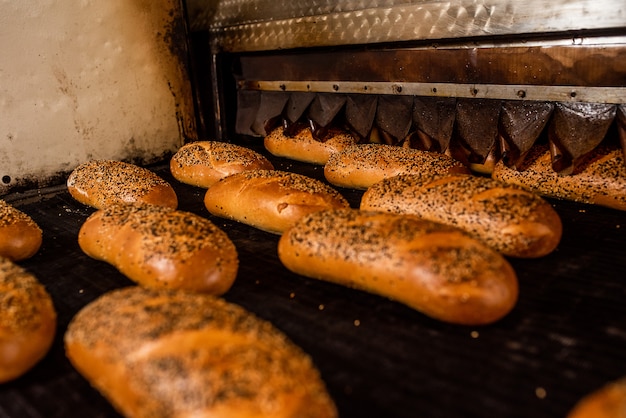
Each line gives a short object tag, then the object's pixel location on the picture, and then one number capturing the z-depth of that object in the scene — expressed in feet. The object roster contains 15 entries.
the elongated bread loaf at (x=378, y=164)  2.62
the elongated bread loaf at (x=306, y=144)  3.23
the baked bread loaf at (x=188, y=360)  1.20
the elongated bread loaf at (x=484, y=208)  1.93
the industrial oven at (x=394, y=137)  1.44
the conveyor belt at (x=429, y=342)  1.37
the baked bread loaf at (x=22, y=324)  1.47
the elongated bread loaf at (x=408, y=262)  1.59
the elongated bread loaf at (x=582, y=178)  2.30
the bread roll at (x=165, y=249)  1.81
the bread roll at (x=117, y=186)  2.57
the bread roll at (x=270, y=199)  2.24
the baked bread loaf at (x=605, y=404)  1.08
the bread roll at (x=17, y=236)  2.13
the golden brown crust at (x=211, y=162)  2.91
